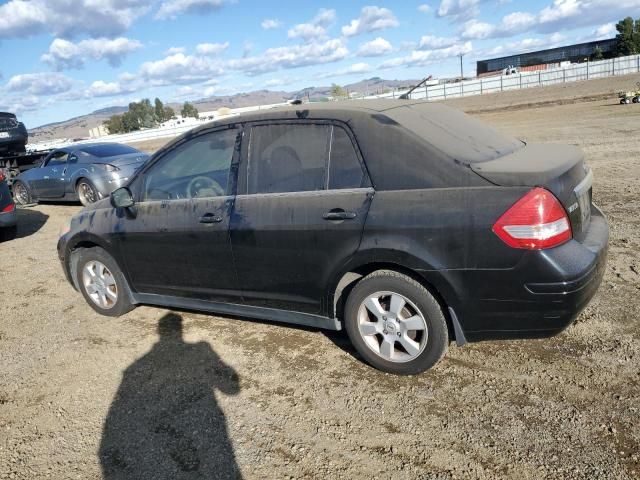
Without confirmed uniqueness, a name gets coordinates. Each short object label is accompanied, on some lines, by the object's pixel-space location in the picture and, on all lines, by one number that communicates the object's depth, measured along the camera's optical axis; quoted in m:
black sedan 2.93
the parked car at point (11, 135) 14.52
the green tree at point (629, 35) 78.12
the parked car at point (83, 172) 10.95
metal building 102.31
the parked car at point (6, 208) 8.27
